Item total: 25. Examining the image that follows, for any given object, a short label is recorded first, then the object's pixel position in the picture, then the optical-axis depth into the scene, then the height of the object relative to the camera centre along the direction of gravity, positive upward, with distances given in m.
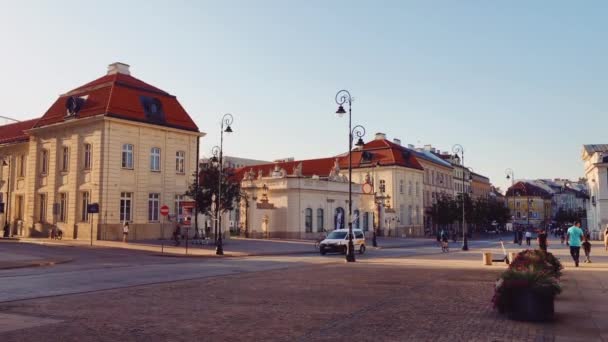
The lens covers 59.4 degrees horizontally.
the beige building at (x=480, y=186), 109.69 +7.81
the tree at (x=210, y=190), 40.25 +2.46
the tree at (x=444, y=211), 77.66 +1.68
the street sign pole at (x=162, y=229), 42.91 -0.50
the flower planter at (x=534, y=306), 9.89 -1.55
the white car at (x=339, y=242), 33.63 -1.25
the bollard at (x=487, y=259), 24.73 -1.68
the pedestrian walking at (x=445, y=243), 37.97 -1.46
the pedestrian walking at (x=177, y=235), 36.96 -0.86
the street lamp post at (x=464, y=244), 41.30 -1.66
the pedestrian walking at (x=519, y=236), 49.72 -1.25
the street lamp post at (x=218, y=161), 31.84 +4.64
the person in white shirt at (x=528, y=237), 47.48 -1.28
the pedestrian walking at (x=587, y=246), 25.58 -1.15
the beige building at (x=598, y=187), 64.25 +4.41
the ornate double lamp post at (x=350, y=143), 27.45 +4.67
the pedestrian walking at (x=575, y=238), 22.66 -0.67
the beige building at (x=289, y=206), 52.91 +1.72
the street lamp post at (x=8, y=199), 48.62 +2.21
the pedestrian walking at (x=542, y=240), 25.58 -0.83
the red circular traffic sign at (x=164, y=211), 31.81 +0.70
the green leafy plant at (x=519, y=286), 9.84 -1.18
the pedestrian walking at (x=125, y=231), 37.88 -0.58
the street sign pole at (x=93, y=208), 33.97 +0.94
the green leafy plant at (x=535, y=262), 11.37 -0.96
